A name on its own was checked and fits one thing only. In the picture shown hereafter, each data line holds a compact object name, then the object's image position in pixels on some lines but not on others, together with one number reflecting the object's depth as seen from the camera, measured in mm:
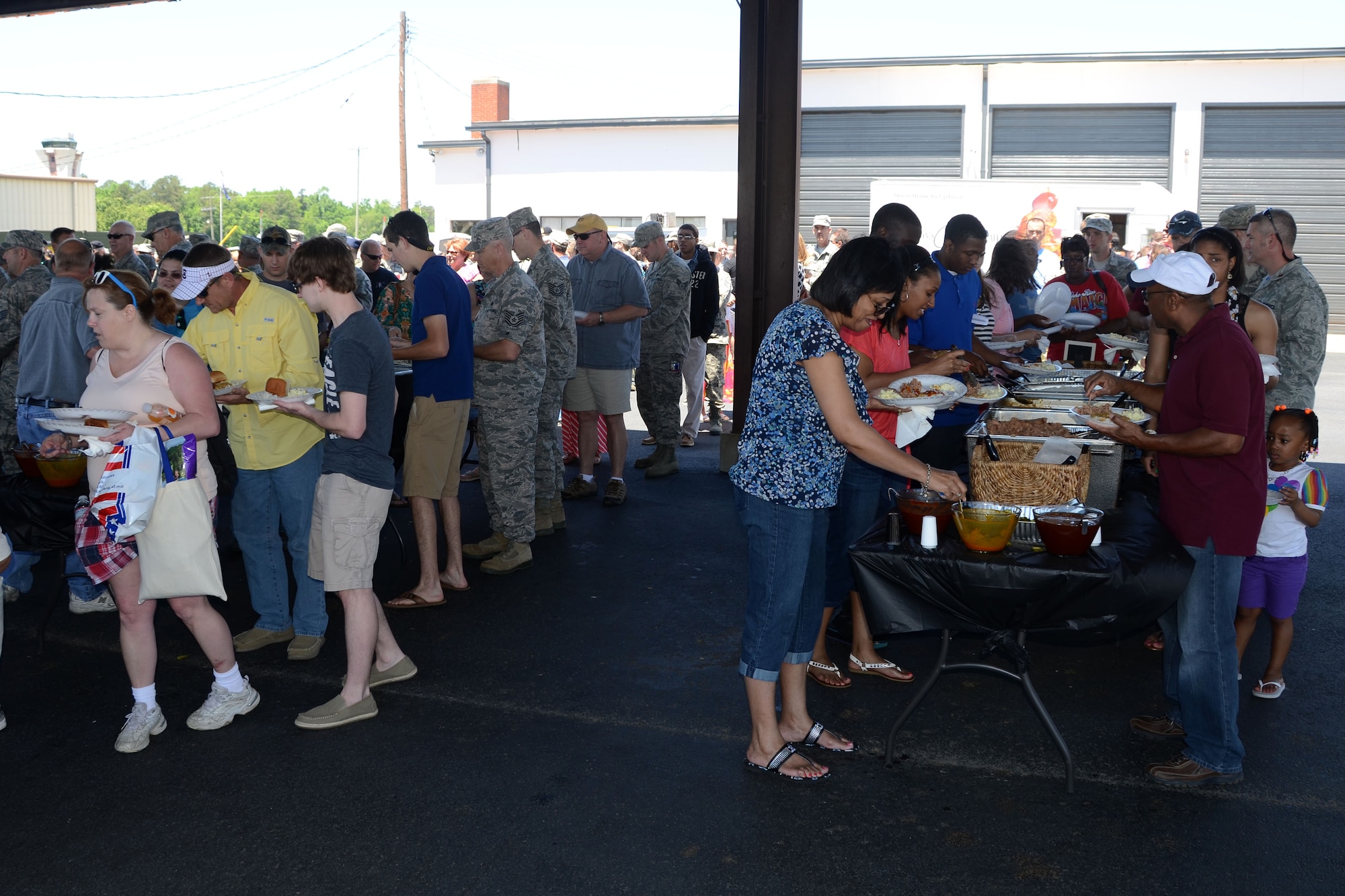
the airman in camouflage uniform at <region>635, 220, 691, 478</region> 8797
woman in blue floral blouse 3332
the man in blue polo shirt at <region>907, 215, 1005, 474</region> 5277
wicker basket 3746
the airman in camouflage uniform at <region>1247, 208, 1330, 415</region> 5316
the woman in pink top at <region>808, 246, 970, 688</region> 4449
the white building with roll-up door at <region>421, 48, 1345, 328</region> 23641
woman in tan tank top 3852
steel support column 8359
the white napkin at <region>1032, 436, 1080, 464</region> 3857
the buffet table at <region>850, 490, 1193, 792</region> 3312
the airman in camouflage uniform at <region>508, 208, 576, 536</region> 6840
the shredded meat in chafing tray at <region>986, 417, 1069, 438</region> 4250
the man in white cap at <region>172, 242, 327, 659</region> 4602
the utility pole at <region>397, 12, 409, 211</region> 32750
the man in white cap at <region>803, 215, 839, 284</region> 13484
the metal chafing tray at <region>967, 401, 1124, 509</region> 4055
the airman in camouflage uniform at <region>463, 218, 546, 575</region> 5918
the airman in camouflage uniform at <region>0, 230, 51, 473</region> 7043
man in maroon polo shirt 3467
